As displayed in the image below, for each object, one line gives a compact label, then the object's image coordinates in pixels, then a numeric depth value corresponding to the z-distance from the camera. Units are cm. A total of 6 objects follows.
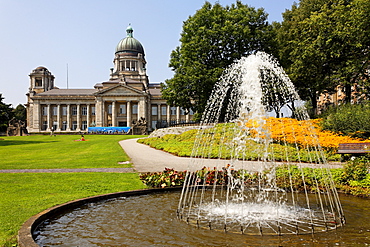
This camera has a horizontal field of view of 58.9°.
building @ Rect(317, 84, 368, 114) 2909
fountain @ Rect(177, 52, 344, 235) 697
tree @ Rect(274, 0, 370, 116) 2775
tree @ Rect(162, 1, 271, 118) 3422
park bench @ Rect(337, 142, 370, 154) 1358
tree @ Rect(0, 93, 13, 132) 5448
